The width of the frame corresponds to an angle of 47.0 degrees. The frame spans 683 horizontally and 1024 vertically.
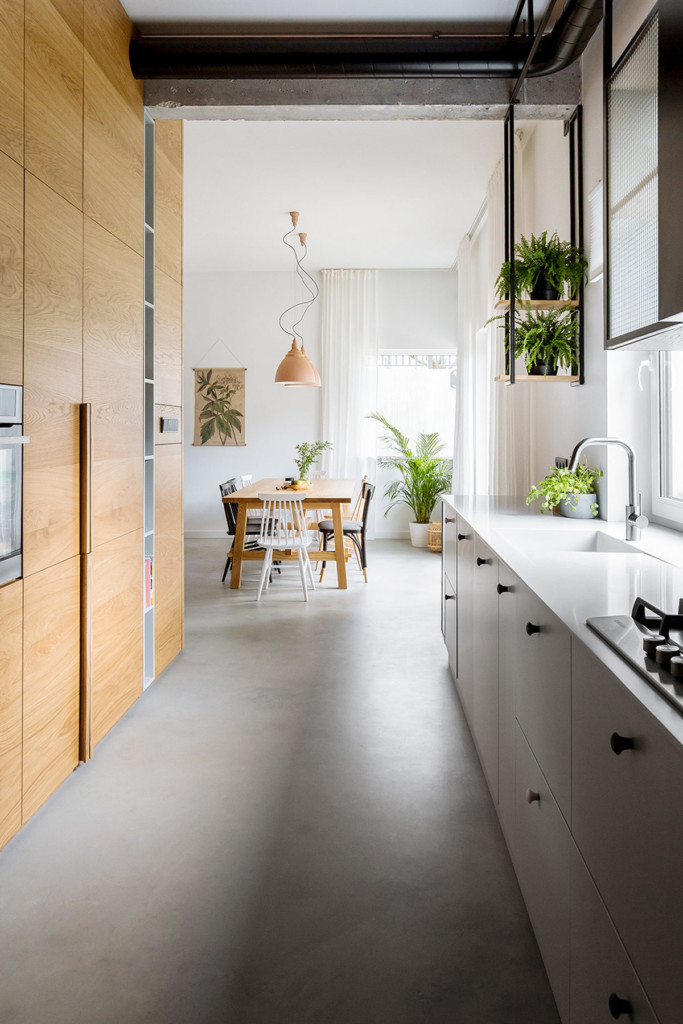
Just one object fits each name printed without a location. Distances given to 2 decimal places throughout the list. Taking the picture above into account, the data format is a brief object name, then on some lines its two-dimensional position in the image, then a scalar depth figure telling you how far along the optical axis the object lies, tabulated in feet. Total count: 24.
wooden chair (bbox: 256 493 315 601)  18.56
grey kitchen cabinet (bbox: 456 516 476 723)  9.41
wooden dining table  19.27
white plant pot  27.12
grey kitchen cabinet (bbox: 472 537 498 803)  7.47
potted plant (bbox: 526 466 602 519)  10.19
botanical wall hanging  29.19
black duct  10.61
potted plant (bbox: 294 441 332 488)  23.00
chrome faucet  8.20
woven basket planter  25.88
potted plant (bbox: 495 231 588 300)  10.80
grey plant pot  10.21
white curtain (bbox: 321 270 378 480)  28.45
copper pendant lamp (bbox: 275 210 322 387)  21.67
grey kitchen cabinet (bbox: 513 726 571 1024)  4.61
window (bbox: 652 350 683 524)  8.96
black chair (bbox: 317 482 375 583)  20.61
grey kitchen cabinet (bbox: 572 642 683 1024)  2.90
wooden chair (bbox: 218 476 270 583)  20.83
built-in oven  6.91
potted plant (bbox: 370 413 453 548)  27.58
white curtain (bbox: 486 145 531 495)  15.12
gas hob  3.46
